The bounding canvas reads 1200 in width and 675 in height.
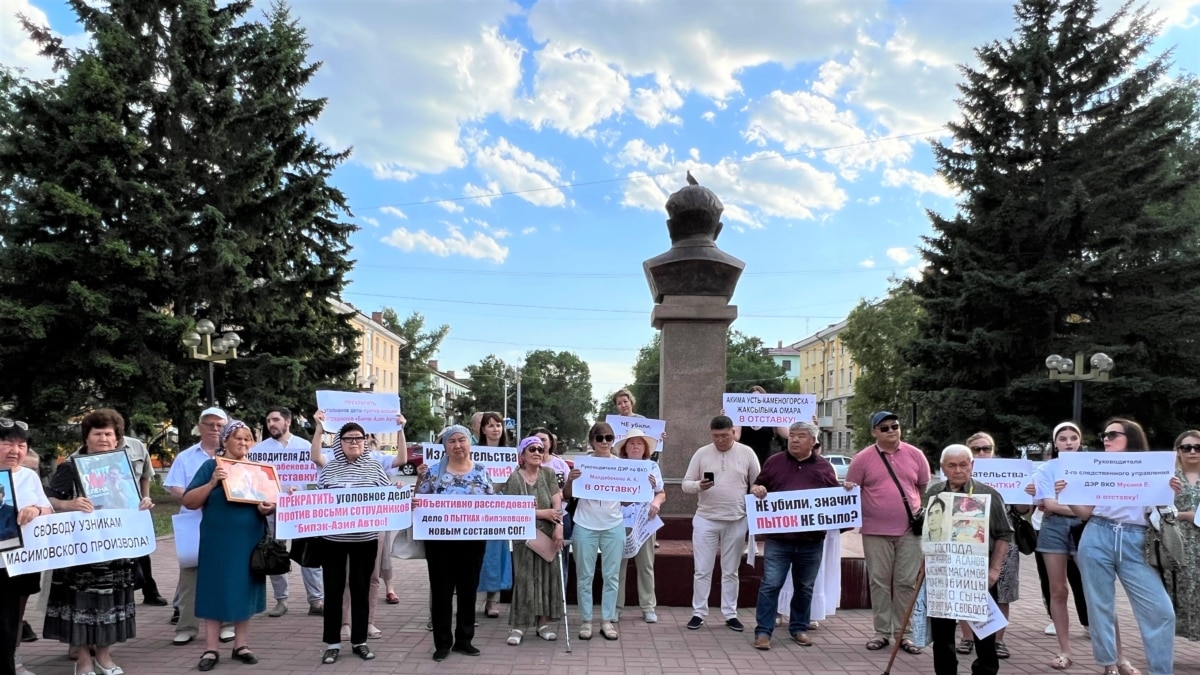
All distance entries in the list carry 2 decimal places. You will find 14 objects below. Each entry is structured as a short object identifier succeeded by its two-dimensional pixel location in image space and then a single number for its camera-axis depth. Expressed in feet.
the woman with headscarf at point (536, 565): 21.01
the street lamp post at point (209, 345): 55.16
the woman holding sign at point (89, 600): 16.97
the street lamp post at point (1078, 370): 54.54
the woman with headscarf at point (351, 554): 18.88
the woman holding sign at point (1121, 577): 17.49
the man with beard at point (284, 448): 24.79
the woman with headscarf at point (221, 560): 18.24
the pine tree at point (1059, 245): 69.72
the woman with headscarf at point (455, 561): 19.56
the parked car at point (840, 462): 92.61
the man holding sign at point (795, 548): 20.76
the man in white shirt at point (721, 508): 22.54
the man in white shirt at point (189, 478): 20.97
